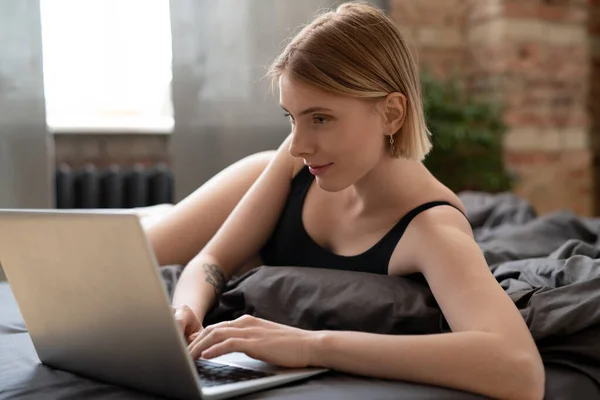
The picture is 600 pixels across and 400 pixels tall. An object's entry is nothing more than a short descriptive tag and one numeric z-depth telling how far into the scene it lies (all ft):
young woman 4.49
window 12.47
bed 4.42
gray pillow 5.00
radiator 12.24
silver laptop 4.06
